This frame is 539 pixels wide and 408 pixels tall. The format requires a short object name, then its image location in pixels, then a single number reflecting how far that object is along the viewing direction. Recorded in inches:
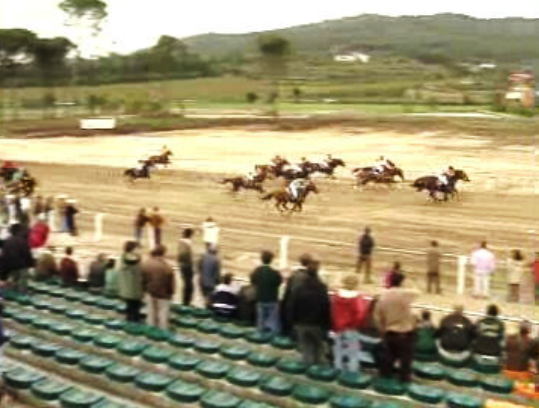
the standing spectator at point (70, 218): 914.7
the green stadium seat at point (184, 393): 351.6
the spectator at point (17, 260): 523.5
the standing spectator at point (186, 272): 563.5
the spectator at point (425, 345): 420.2
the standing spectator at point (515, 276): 634.2
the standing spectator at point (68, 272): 570.3
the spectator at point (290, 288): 400.5
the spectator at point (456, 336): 410.0
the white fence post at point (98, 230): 901.8
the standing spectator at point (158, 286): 453.7
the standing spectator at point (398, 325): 382.0
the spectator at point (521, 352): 397.1
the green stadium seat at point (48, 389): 356.5
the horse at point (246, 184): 1204.5
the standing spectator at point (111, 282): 526.3
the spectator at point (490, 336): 414.6
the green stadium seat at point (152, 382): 365.4
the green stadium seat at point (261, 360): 398.6
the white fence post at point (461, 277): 658.2
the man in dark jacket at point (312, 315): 393.4
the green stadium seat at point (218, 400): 335.9
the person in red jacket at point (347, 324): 390.9
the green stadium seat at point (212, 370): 382.0
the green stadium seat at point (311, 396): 351.3
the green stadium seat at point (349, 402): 335.3
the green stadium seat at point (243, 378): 370.9
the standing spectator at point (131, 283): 467.5
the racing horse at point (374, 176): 1237.7
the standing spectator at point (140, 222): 826.8
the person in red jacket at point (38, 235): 663.0
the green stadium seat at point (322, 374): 380.8
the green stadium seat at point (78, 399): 340.8
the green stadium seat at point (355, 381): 370.9
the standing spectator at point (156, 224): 822.5
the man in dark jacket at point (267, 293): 443.5
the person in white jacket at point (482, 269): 645.3
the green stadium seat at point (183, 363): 388.8
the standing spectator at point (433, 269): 664.5
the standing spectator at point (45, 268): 577.0
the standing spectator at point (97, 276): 558.9
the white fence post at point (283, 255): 735.1
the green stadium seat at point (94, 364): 388.3
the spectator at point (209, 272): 559.8
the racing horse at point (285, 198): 1072.8
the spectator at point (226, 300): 486.3
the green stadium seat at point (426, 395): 349.7
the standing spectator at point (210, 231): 759.1
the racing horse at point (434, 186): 1134.2
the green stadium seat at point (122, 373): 375.2
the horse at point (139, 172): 1390.3
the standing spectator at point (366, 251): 724.7
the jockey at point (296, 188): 1072.8
